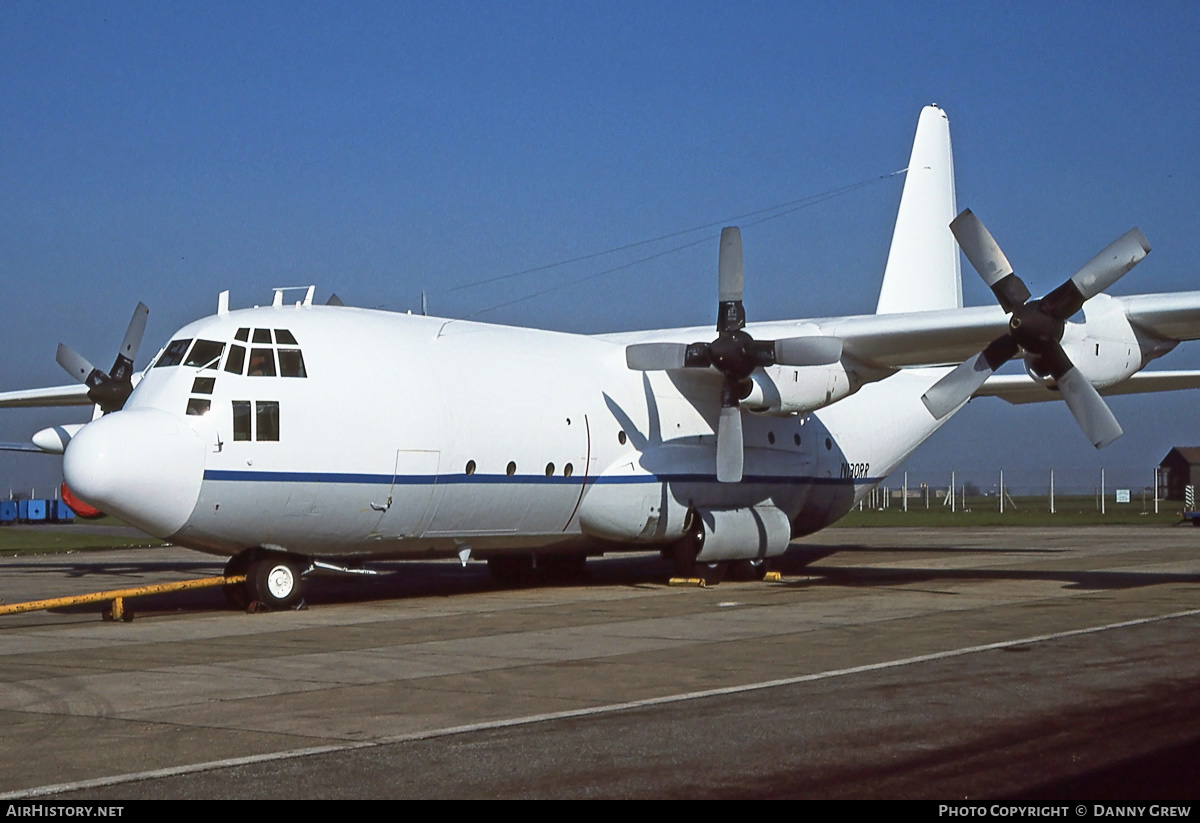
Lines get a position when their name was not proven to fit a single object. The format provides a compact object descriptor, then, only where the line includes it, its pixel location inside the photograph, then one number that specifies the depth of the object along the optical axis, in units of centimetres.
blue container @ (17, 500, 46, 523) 6322
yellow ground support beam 1508
